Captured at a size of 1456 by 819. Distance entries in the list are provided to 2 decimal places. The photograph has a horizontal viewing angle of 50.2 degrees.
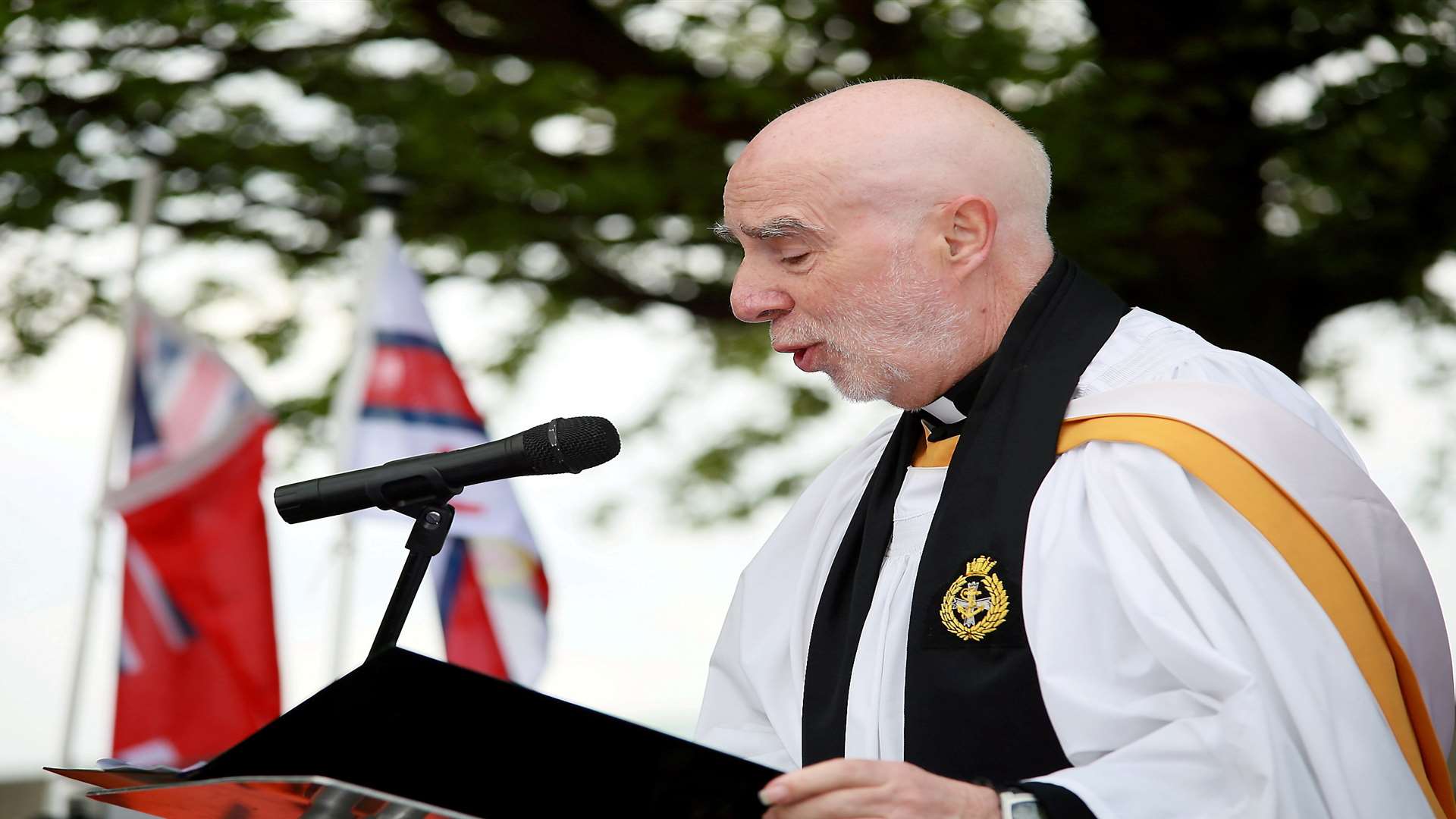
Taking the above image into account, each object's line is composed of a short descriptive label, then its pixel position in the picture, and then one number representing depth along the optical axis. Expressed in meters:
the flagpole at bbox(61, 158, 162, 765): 5.62
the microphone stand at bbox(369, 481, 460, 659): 2.05
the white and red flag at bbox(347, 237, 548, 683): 5.75
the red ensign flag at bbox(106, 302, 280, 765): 5.65
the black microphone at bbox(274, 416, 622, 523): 2.10
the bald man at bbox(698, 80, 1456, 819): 2.01
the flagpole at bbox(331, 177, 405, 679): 5.51
